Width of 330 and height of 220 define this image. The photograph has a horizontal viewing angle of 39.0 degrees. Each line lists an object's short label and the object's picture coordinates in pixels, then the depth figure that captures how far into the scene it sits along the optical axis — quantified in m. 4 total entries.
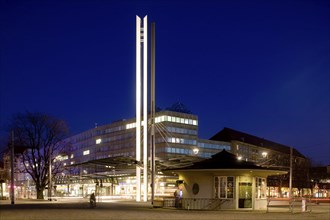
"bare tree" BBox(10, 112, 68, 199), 60.88
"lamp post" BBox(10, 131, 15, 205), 46.10
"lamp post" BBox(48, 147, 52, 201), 58.17
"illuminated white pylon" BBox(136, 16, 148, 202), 50.75
